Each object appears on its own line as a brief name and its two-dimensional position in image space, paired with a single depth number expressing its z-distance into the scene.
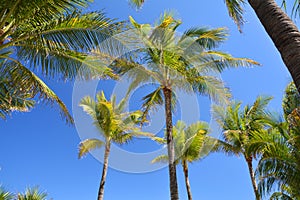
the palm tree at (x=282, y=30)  2.54
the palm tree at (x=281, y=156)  8.63
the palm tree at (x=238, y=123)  15.29
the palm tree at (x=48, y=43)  6.24
